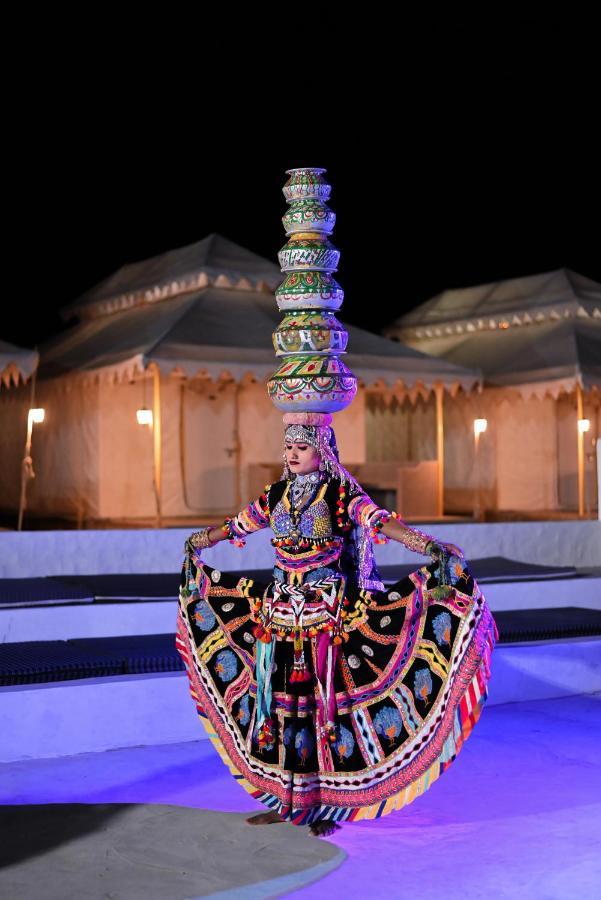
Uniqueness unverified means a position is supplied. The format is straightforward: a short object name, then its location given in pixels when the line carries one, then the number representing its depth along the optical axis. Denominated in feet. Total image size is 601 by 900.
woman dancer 14.12
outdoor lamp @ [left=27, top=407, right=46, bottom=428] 39.86
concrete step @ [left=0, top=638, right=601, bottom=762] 18.35
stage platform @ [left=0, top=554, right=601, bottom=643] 24.49
